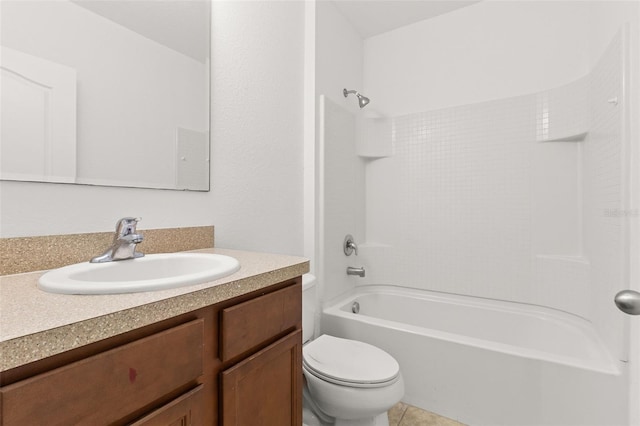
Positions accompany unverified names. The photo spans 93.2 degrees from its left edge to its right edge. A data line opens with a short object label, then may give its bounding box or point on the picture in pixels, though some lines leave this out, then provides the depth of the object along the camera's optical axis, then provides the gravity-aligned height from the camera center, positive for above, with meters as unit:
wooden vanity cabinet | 0.42 -0.29
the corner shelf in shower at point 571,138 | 1.76 +0.46
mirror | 0.77 +0.37
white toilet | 1.17 -0.67
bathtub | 1.24 -0.73
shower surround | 1.36 +0.00
